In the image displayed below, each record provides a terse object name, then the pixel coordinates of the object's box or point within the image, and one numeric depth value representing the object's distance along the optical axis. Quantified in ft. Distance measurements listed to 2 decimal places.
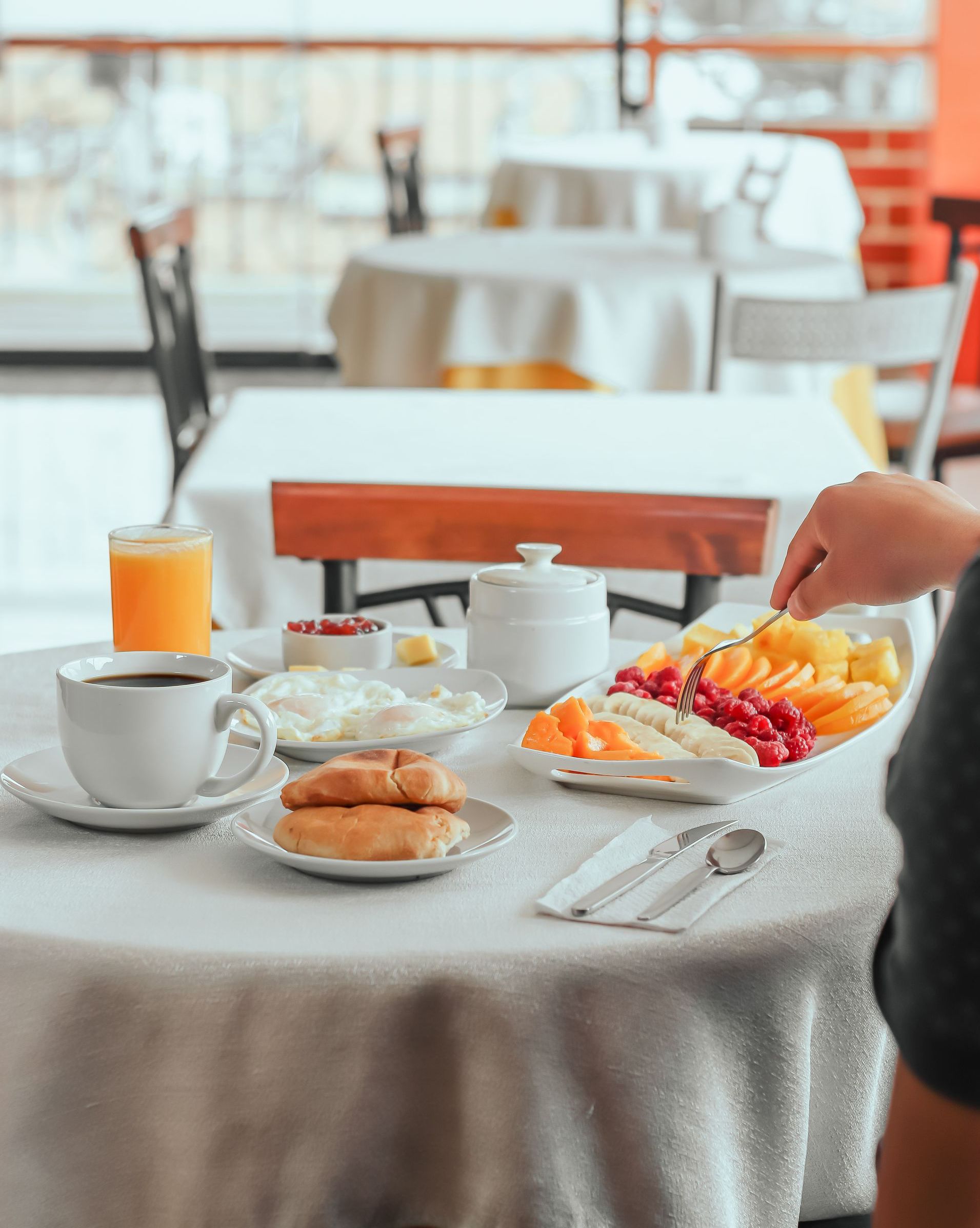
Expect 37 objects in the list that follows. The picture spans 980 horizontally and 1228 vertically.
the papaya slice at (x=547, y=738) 5.57
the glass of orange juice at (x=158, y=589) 6.04
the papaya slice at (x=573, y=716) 5.61
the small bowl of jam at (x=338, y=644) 6.12
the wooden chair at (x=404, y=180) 20.91
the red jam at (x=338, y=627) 6.16
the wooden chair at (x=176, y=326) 11.85
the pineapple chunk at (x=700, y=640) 6.11
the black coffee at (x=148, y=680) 5.44
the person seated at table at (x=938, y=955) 4.23
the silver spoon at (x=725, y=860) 5.05
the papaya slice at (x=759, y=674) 5.95
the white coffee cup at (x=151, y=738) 5.26
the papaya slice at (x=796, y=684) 5.90
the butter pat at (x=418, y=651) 6.22
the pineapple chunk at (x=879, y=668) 6.00
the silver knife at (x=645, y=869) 5.03
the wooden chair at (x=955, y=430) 13.10
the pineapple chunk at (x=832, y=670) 5.98
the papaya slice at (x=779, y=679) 5.91
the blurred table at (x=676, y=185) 18.65
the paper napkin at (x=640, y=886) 5.01
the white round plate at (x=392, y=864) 5.08
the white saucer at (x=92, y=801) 5.28
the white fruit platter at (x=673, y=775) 5.42
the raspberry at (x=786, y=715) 5.69
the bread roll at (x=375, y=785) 5.18
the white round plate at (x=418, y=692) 5.62
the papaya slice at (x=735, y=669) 5.95
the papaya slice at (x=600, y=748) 5.54
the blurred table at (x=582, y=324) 13.16
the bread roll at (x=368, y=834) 5.10
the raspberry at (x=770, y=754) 5.54
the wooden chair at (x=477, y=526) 6.95
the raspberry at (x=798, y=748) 5.61
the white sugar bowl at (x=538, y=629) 6.02
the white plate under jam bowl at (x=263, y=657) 6.13
